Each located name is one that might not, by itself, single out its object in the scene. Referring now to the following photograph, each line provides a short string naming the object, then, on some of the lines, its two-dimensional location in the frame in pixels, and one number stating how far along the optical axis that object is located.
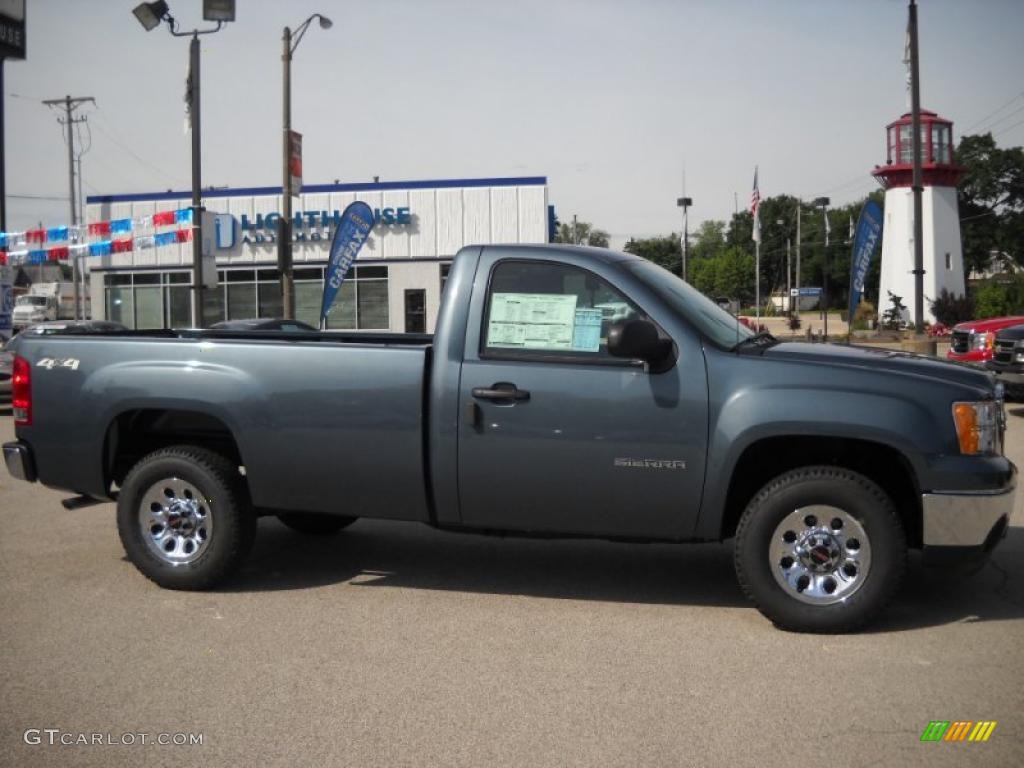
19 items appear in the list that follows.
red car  14.56
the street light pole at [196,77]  17.11
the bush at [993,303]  39.34
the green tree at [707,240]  125.96
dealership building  35.34
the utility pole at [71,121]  56.81
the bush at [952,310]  37.62
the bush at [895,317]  38.16
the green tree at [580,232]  54.30
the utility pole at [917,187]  22.59
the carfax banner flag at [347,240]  24.33
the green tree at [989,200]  76.00
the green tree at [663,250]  77.11
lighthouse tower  43.97
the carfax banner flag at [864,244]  26.39
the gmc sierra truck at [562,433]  4.95
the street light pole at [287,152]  22.00
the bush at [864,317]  46.34
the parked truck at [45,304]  63.12
